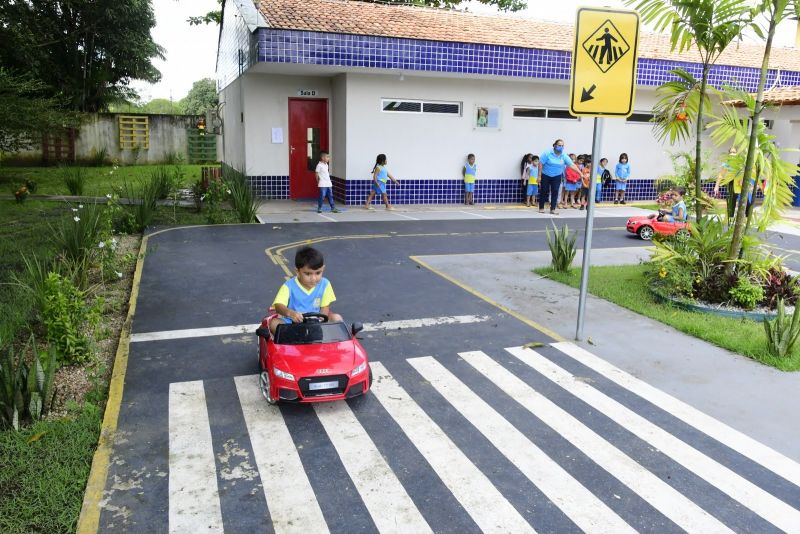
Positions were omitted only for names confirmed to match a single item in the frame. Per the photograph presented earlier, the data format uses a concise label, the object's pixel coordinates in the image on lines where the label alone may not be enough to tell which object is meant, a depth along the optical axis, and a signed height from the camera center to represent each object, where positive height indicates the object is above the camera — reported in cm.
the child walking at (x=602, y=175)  1872 -52
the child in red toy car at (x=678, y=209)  1093 -88
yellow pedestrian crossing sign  606 +93
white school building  1548 +163
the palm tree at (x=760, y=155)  747 +8
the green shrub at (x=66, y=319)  549 -157
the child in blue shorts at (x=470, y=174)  1753 -52
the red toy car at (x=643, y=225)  1296 -141
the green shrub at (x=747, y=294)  745 -162
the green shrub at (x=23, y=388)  440 -176
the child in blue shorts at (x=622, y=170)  1886 -37
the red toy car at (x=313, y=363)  461 -160
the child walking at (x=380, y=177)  1616 -62
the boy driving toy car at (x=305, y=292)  510 -117
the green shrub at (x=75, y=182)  1734 -94
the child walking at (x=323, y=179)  1533 -65
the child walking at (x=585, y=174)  1784 -47
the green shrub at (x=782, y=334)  604 -170
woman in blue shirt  1623 -31
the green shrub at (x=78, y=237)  802 -118
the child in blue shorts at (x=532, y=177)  1756 -57
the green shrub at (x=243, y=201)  1378 -111
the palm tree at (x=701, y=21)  750 +173
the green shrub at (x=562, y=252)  953 -146
